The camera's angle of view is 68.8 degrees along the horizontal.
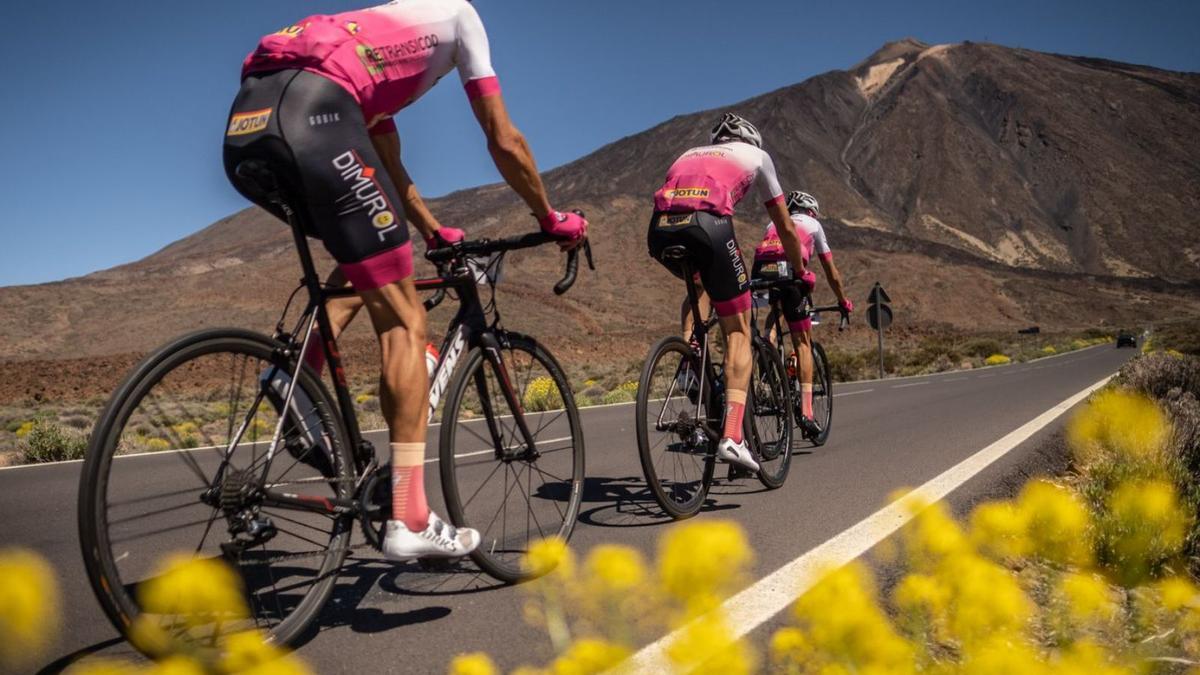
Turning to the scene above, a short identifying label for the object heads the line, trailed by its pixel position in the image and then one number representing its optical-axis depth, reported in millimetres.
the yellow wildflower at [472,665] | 1311
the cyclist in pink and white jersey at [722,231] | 4293
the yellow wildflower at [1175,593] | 1574
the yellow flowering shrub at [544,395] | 3529
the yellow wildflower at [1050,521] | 1981
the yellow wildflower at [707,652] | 1194
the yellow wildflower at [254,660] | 1298
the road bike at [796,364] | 5807
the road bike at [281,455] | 2078
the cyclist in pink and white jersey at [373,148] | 2422
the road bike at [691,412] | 3945
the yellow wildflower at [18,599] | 1486
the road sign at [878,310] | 17628
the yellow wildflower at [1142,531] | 2383
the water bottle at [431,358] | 2895
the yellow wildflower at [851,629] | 1309
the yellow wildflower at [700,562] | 1485
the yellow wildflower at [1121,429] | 4414
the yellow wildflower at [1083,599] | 1526
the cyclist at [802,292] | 6266
